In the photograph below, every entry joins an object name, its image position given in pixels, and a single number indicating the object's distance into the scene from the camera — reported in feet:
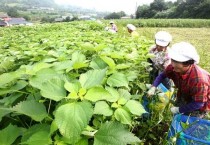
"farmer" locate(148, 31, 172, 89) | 7.26
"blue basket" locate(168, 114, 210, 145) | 4.30
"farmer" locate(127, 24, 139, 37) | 13.17
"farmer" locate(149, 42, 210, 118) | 4.90
